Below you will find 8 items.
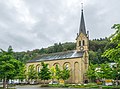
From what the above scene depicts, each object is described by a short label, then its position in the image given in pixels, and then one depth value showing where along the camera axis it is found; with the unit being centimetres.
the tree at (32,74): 3312
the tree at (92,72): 2899
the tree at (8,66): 1455
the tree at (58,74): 3010
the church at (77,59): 3444
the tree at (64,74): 3053
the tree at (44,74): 2780
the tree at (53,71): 3171
